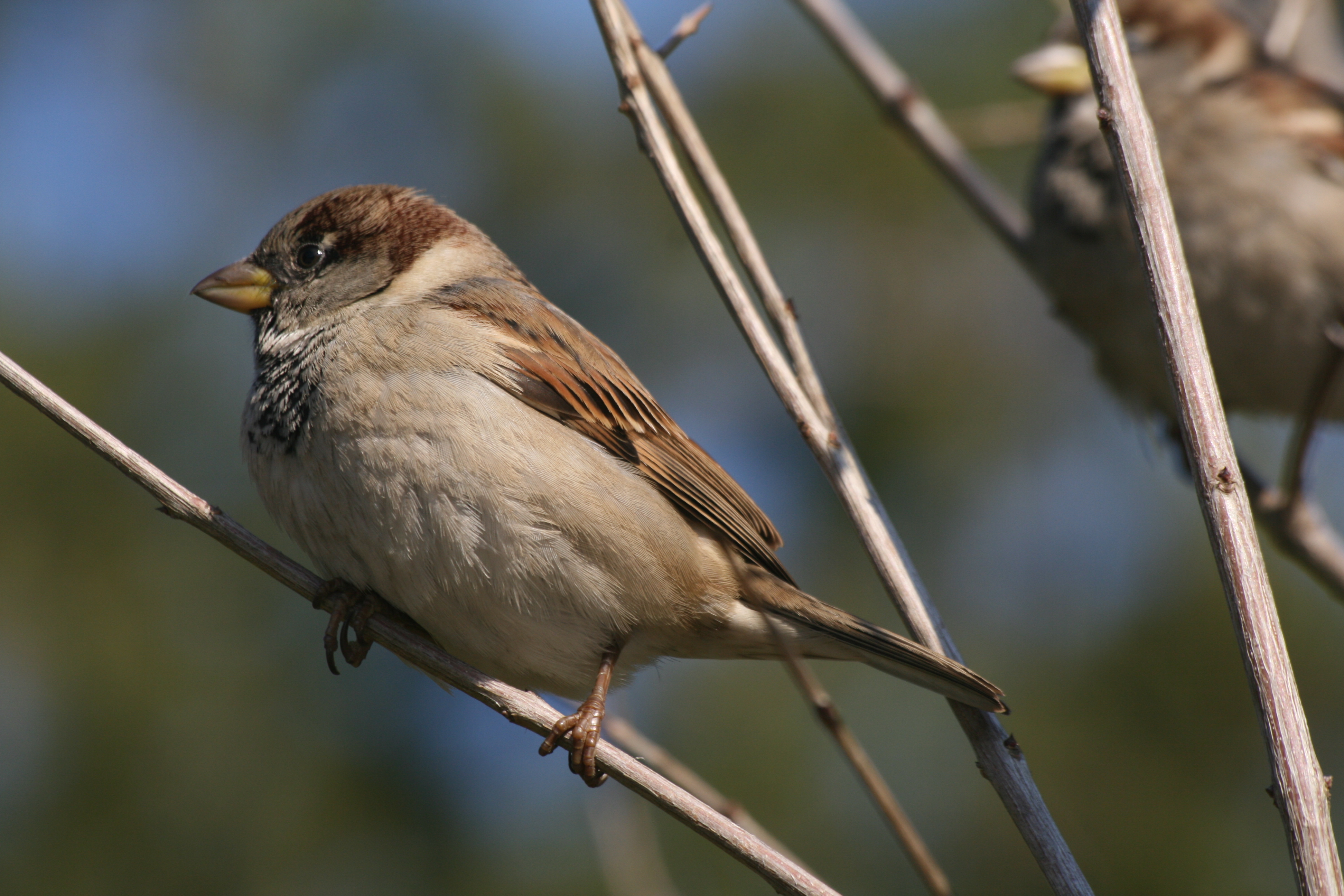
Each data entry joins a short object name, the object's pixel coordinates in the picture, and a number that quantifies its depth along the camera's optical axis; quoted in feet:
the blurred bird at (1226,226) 23.75
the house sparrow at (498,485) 15.03
